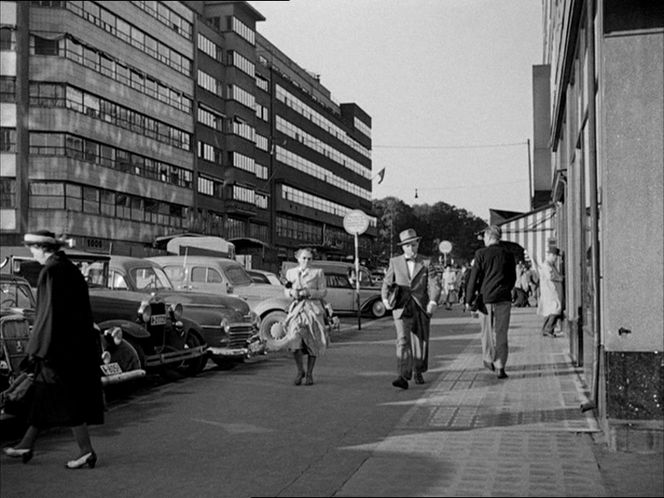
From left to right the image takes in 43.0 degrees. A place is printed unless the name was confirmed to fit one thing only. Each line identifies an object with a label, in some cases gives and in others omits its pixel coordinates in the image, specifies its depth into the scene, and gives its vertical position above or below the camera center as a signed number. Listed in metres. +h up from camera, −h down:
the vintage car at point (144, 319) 10.98 -0.46
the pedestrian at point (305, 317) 11.15 -0.42
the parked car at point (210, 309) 13.32 -0.39
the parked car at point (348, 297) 30.53 -0.42
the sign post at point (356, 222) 23.17 +1.75
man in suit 10.70 -0.23
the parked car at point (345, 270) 31.22 +0.61
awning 25.78 +1.70
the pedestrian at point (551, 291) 16.62 -0.12
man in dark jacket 11.44 -0.07
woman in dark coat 6.20 -0.48
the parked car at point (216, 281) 17.78 +0.10
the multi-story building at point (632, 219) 6.43 +0.51
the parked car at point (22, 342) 8.22 -0.59
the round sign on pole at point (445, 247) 38.12 +1.74
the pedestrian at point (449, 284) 36.13 +0.05
